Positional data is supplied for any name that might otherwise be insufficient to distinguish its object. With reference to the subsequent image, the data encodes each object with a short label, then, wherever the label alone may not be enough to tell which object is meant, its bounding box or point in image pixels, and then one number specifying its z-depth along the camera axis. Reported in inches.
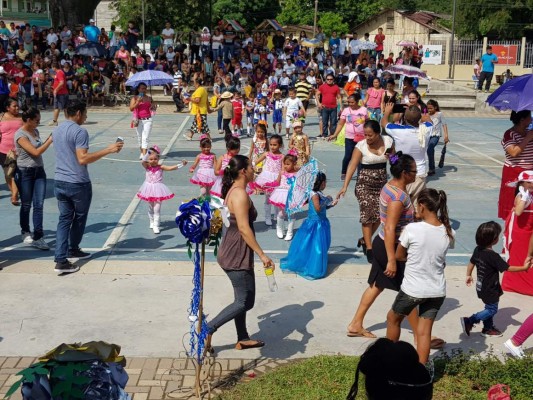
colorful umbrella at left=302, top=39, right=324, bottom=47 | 1280.8
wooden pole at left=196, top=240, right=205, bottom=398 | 215.8
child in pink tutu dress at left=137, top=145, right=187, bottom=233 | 388.2
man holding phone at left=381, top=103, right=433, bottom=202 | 371.9
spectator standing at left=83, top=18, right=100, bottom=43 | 1222.3
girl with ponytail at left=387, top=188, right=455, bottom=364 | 219.5
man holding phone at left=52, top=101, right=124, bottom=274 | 316.2
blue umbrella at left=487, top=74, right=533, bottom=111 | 327.0
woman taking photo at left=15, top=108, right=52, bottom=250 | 345.7
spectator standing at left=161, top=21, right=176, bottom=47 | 1255.5
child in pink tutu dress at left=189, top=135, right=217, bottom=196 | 425.7
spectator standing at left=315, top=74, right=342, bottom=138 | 730.2
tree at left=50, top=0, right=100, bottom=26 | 1349.7
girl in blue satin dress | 322.0
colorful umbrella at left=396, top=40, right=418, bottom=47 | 1387.8
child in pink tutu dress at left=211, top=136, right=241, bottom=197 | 385.7
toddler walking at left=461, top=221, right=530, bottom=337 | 258.1
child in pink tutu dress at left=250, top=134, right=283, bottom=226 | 410.0
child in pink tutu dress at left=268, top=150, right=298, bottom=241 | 382.9
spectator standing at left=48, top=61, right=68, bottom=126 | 862.4
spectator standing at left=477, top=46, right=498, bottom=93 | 1163.3
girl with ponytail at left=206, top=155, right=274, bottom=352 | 231.1
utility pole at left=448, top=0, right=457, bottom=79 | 1353.6
